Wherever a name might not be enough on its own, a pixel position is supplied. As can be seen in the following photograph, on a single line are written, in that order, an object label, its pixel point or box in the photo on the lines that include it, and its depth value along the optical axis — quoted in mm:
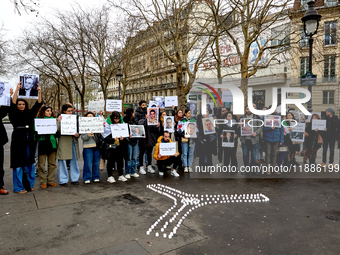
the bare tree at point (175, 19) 13705
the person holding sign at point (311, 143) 7777
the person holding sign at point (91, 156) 6625
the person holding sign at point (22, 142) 5738
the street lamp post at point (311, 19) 9211
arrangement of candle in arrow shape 4306
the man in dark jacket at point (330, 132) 7676
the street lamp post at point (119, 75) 19938
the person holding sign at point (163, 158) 7524
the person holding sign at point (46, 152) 6230
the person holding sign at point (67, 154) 6422
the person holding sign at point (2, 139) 5700
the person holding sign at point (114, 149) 6855
